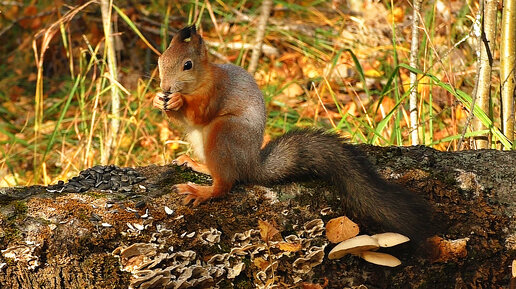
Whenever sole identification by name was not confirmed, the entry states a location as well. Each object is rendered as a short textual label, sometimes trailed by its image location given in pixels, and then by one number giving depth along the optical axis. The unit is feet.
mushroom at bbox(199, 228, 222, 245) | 14.67
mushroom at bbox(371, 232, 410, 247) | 14.40
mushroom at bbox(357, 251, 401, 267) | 14.49
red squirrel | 15.60
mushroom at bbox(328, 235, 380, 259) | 14.35
